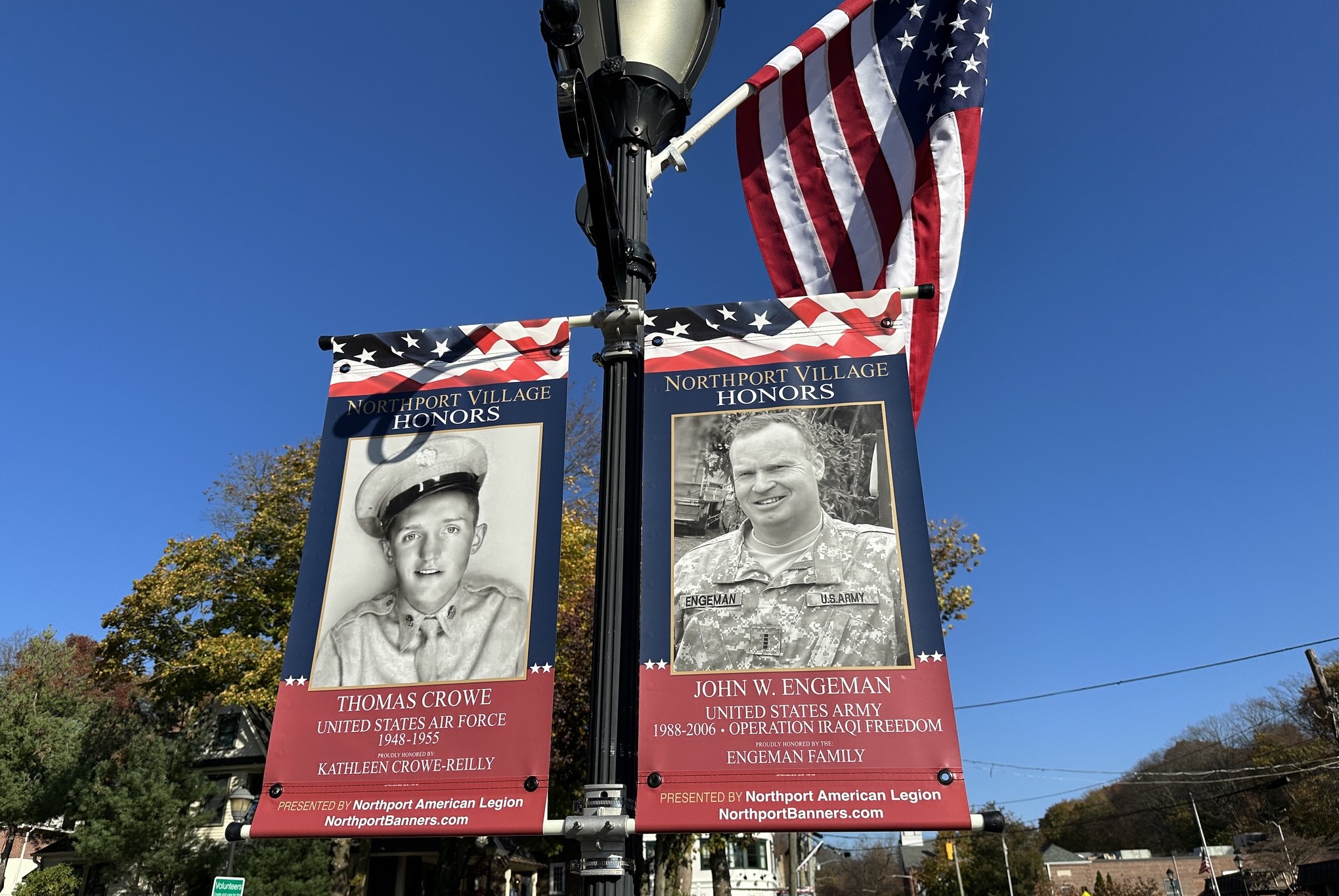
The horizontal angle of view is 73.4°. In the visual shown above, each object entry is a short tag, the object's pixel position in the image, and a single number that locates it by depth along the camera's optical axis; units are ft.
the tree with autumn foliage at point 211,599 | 75.05
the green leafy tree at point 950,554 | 76.79
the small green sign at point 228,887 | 48.67
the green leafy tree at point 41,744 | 79.25
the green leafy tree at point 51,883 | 91.20
